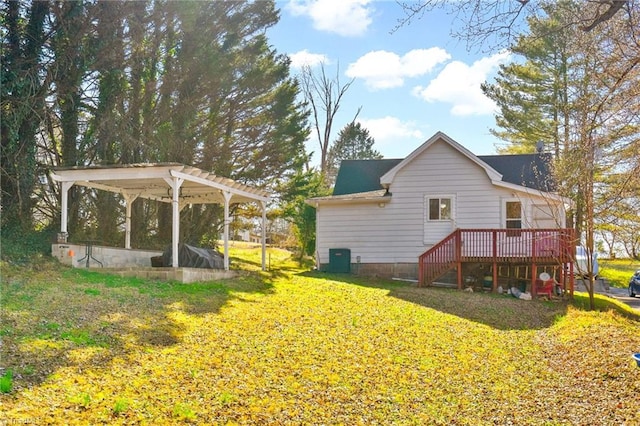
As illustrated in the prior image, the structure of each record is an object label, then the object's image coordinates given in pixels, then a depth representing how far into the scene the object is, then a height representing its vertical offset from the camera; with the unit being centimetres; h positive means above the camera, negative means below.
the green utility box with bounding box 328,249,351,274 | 1797 -110
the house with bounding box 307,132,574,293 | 1518 +34
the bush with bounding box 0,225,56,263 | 1139 -37
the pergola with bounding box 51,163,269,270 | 1183 +126
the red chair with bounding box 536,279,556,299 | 1458 -165
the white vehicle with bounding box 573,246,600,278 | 1874 -108
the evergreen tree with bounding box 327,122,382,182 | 4181 +746
